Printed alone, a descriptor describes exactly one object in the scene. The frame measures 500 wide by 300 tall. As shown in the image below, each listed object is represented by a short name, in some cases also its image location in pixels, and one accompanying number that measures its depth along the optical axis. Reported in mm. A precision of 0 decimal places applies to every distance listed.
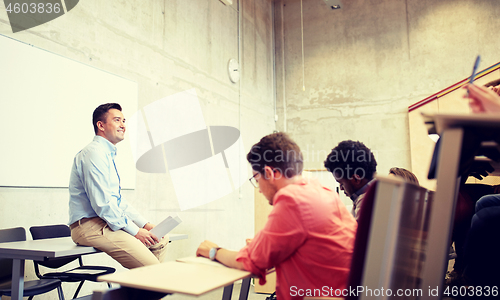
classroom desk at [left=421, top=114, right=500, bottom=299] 831
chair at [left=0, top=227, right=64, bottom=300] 2340
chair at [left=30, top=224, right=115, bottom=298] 2635
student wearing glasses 1385
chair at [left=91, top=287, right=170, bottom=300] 1226
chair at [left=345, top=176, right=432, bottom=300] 901
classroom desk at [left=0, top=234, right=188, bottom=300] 1979
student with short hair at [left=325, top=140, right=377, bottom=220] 2125
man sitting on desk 2441
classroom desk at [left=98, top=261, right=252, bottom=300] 1124
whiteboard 2943
